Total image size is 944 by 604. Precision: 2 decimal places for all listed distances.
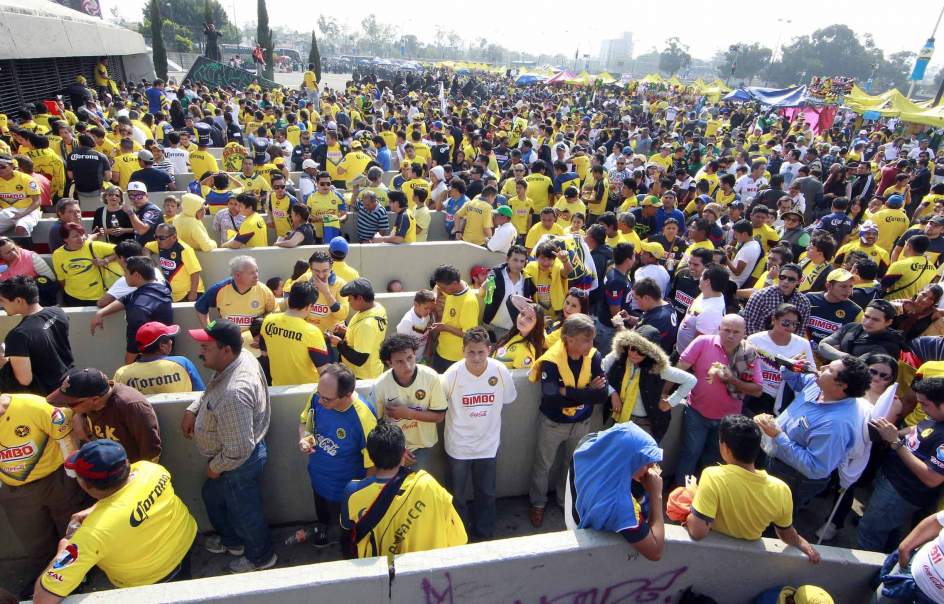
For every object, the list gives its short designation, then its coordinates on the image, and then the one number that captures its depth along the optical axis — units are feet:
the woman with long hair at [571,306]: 14.76
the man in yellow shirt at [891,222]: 26.78
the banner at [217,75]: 79.56
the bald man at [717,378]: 13.00
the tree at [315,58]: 105.70
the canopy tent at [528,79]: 125.12
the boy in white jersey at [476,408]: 11.98
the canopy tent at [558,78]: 102.60
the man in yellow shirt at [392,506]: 8.88
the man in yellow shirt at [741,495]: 9.16
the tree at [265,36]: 115.55
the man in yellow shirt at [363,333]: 13.96
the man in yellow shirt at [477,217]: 27.09
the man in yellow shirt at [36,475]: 10.17
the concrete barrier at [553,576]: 8.16
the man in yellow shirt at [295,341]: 13.42
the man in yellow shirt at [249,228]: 22.86
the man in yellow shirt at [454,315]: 15.85
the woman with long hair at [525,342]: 14.08
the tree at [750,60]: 322.96
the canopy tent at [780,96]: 70.23
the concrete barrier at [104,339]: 16.80
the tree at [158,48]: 95.96
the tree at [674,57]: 361.30
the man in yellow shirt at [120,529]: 7.75
